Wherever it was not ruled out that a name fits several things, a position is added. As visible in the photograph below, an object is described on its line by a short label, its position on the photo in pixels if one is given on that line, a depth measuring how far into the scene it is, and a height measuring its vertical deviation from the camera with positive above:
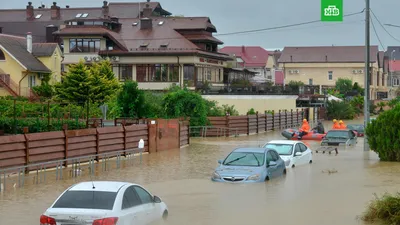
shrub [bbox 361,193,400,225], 15.96 -2.42
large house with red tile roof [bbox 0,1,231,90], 73.25 +5.51
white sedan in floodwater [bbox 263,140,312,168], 29.94 -2.03
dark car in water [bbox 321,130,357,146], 44.56 -2.24
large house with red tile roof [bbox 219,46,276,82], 120.44 +7.11
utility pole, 37.16 +2.45
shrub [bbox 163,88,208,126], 52.53 -0.28
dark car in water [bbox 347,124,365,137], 56.22 -2.05
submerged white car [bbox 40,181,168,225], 13.13 -1.92
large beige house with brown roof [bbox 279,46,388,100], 111.94 +5.72
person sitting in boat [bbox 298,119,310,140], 52.39 -2.07
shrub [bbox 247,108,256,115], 64.53 -0.89
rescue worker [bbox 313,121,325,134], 54.58 -2.02
